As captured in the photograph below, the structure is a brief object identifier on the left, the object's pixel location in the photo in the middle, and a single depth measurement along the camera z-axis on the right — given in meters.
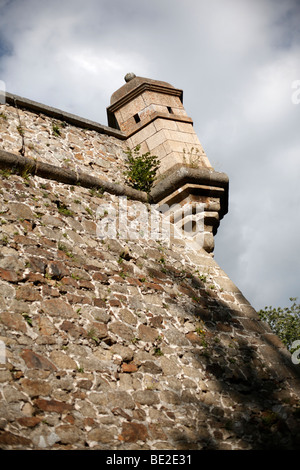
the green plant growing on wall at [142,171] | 7.18
